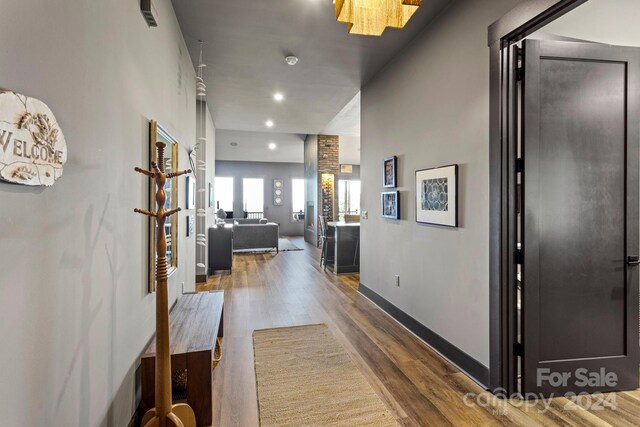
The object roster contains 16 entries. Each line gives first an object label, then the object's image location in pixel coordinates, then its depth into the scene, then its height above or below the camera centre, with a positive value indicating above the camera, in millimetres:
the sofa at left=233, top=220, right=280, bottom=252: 8297 -638
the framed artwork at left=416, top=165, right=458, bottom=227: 2572 +148
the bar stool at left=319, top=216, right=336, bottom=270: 6262 -639
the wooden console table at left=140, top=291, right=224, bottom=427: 1743 -878
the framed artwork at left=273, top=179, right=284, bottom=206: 13234 +916
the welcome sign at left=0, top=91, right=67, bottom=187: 822 +208
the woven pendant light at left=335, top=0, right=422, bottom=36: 1844 +1195
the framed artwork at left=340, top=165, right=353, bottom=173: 12891 +1843
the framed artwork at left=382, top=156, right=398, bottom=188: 3535 +473
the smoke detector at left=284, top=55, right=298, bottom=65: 3536 +1765
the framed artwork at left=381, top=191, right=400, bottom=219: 3461 +94
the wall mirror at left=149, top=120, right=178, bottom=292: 2059 +107
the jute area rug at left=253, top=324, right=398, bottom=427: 1942 -1269
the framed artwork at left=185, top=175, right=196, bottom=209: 3218 +230
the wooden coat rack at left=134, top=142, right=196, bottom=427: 1394 -543
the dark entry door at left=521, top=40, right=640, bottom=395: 2107 -56
